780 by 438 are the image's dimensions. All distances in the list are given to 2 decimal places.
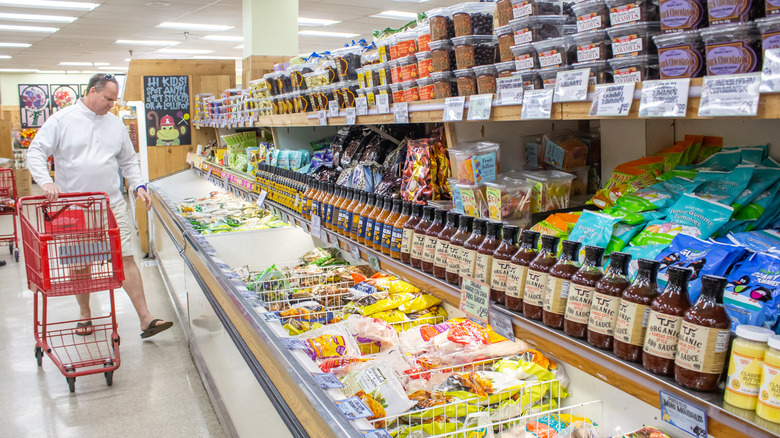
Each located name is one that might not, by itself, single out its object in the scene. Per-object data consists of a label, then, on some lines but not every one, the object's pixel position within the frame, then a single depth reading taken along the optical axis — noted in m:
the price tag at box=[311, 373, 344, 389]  1.47
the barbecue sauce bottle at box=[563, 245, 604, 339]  1.21
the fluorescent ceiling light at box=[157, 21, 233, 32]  12.11
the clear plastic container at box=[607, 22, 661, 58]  1.17
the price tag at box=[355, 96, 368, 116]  2.43
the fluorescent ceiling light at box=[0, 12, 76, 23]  10.86
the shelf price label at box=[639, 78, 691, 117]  1.05
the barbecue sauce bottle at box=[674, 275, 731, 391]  0.98
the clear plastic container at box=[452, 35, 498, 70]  1.73
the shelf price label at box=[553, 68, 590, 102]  1.29
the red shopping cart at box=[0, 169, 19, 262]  7.29
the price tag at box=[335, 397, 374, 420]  1.33
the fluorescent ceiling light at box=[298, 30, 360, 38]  13.32
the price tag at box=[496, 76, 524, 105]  1.51
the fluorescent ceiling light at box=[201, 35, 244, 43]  13.99
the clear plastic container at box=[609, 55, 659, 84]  1.19
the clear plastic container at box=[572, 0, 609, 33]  1.26
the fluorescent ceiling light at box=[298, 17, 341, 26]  11.85
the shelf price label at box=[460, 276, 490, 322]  1.53
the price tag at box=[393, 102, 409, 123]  2.05
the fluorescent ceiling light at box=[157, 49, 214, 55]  16.55
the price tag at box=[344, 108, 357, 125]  2.55
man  4.18
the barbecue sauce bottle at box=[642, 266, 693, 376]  1.03
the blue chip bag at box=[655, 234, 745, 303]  1.15
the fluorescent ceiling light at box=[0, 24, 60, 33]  11.96
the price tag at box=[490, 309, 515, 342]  1.45
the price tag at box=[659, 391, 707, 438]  1.00
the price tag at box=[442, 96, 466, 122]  1.73
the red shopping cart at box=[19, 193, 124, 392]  3.56
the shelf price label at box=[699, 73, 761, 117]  0.93
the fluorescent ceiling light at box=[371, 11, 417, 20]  11.25
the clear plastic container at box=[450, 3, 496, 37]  1.74
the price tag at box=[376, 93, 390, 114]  2.24
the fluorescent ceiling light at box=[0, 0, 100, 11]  9.72
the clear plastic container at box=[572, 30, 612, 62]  1.27
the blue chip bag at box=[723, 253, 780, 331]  1.03
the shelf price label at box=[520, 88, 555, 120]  1.38
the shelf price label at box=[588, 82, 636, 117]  1.16
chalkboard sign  6.83
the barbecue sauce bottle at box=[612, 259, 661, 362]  1.10
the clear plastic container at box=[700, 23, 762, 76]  0.99
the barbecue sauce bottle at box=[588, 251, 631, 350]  1.16
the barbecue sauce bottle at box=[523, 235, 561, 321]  1.33
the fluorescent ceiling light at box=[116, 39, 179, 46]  14.48
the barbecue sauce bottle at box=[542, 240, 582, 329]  1.27
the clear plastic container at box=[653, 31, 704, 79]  1.08
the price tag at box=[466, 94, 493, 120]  1.60
